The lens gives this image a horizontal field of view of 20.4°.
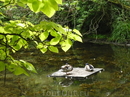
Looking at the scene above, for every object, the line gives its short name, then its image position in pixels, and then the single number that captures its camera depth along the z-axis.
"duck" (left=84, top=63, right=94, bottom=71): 11.55
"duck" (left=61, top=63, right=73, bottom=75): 11.55
